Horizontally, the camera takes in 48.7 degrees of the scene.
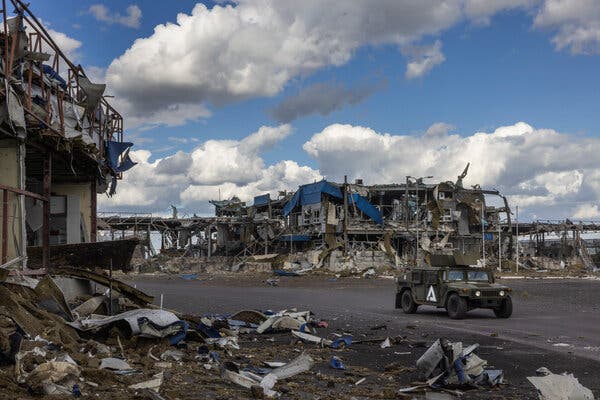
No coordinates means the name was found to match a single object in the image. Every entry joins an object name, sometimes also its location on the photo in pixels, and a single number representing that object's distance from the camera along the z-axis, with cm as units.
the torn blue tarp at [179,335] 1167
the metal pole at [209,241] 6384
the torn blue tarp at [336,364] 1077
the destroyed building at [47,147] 1480
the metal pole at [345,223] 5215
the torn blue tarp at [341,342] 1328
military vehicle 1944
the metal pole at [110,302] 1393
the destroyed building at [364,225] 5269
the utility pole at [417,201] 5234
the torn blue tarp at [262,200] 6304
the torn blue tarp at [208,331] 1332
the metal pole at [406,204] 5336
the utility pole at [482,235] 5512
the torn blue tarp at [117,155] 2302
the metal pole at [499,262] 5248
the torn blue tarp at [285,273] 4878
